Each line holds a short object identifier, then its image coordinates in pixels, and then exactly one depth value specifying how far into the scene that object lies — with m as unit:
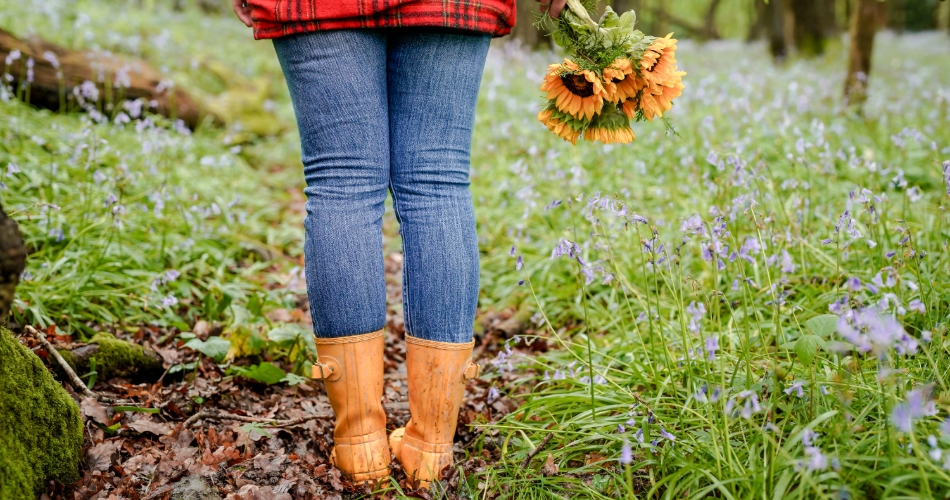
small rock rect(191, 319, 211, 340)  2.39
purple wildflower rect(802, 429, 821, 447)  1.06
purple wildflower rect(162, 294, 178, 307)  2.24
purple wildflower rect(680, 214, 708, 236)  1.68
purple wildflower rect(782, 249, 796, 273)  1.57
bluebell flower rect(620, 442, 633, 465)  1.11
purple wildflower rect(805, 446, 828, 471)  0.98
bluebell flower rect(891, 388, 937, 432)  0.92
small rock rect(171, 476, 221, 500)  1.49
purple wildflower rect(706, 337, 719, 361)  1.29
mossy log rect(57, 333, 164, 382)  1.95
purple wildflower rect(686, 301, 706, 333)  1.52
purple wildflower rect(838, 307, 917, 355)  0.91
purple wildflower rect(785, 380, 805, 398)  1.40
